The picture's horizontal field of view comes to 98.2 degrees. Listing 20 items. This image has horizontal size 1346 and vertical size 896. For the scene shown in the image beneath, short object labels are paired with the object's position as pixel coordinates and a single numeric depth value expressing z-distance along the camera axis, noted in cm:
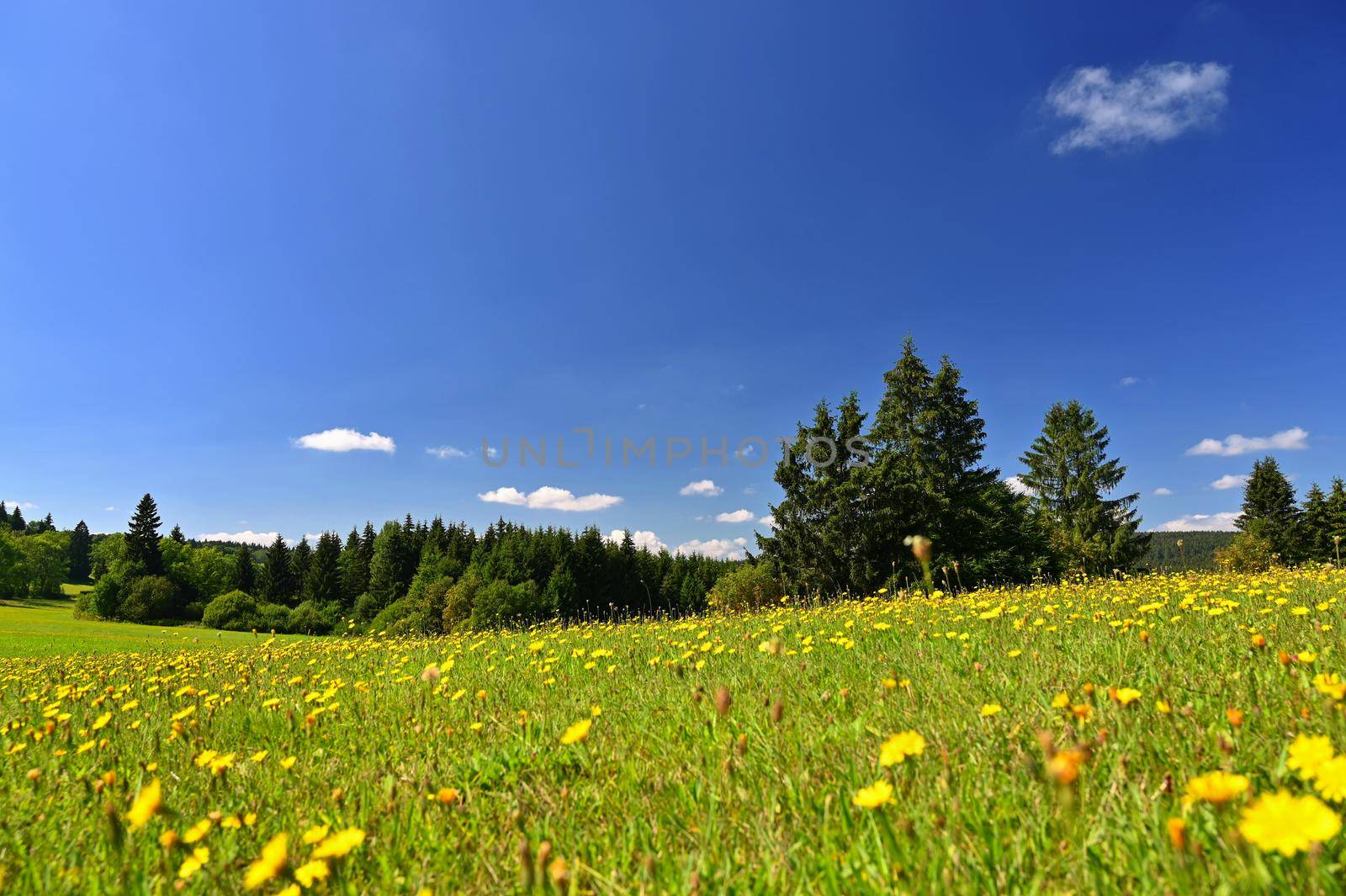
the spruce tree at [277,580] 8062
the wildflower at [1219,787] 129
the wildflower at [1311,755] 144
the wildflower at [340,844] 157
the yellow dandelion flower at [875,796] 159
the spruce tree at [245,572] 8538
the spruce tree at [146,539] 7669
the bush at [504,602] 5647
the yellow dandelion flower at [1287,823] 116
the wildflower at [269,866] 151
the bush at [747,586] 3033
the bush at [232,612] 5722
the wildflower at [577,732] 230
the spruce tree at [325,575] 8075
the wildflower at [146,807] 178
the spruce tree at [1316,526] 4488
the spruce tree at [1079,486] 3366
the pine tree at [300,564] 8250
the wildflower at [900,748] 178
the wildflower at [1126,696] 193
